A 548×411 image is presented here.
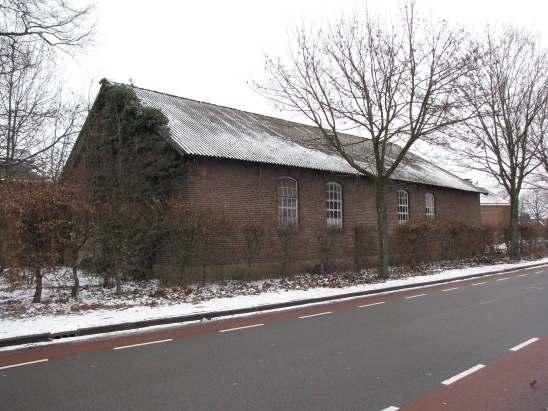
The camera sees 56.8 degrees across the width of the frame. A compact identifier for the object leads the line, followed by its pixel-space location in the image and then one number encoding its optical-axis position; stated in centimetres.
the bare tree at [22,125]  1330
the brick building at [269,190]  1769
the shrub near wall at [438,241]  2259
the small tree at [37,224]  1142
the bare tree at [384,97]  1839
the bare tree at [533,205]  7797
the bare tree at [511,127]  2692
